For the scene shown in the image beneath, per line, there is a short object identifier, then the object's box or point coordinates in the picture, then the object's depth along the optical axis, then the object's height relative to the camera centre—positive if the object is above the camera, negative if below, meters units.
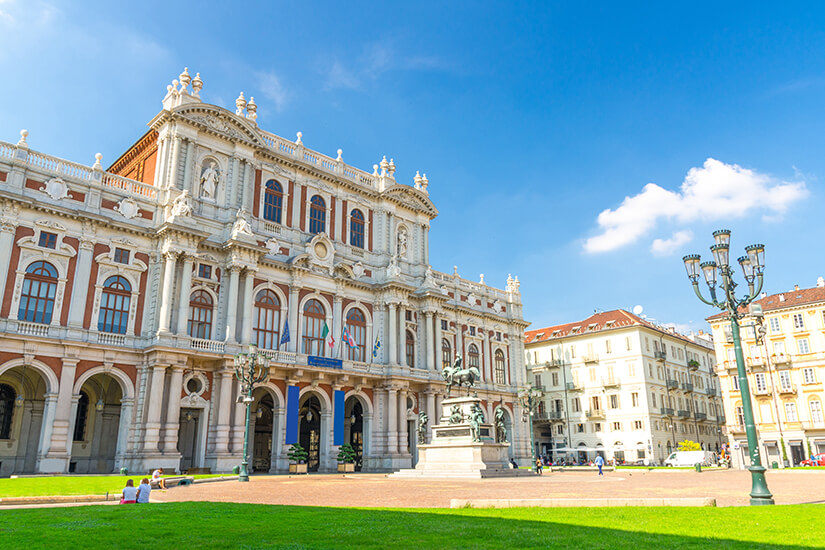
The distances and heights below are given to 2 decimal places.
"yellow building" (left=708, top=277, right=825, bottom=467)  52.38 +4.97
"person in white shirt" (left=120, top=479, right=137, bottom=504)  16.06 -1.21
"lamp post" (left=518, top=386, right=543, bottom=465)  52.34 +3.45
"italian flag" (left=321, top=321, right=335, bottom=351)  40.47 +6.95
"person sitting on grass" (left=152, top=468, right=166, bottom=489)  21.77 -1.15
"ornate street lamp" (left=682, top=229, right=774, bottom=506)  15.13 +4.25
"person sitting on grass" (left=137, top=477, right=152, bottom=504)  16.17 -1.13
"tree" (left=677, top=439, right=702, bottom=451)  59.67 -0.46
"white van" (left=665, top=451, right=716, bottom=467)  51.75 -1.44
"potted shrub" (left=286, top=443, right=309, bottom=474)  35.12 -0.79
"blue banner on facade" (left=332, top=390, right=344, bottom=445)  40.00 +1.54
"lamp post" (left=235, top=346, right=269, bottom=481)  27.17 +3.49
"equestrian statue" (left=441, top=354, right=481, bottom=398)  31.79 +3.40
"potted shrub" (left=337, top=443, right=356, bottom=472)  38.72 -0.83
